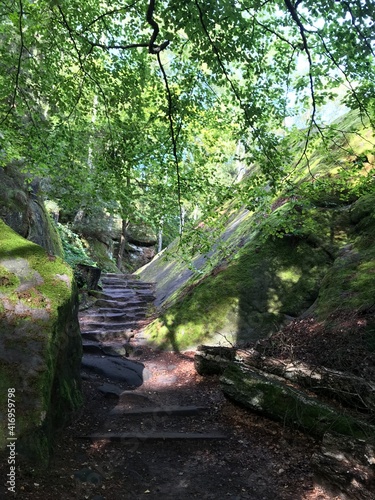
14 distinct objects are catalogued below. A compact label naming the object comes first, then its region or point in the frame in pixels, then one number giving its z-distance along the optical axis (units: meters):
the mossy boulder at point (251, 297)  8.48
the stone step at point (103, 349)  8.16
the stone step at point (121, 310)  11.97
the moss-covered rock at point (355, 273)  6.66
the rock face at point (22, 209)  9.95
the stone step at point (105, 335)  9.24
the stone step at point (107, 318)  10.92
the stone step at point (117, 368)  6.73
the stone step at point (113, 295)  13.39
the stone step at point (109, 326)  10.29
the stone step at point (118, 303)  12.80
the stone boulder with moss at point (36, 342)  3.55
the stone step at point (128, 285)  16.58
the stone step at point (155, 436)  4.37
